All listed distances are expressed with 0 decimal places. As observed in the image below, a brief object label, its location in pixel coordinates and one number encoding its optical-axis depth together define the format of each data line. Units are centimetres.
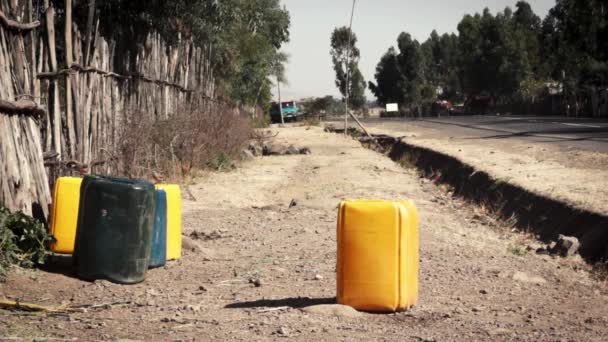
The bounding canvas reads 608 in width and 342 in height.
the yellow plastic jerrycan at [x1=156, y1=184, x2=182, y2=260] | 852
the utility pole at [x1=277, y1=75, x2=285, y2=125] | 6225
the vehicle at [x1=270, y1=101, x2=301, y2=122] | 6831
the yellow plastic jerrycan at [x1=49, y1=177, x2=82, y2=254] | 816
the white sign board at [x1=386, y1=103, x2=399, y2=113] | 9453
